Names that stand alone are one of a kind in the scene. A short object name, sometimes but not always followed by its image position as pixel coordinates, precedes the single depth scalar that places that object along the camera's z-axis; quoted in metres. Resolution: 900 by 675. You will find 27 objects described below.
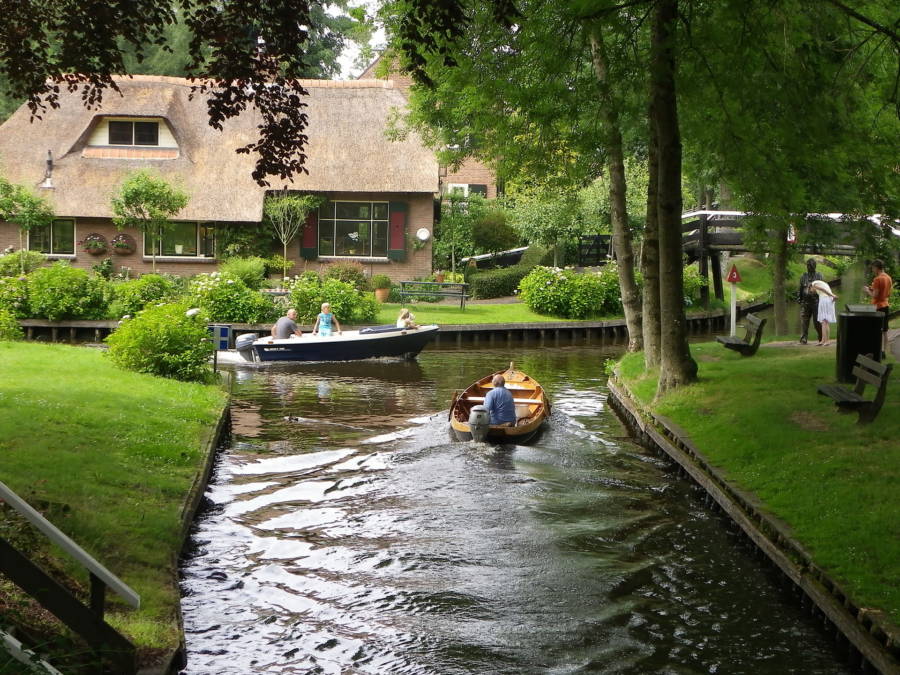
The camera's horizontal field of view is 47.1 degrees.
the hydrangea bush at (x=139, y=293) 30.44
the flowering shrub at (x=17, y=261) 32.38
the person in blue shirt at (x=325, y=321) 26.55
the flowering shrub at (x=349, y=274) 35.34
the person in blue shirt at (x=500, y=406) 16.02
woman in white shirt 21.09
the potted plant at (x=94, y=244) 37.22
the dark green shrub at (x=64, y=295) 29.34
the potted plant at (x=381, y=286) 35.56
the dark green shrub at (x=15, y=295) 29.20
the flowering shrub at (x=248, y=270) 34.38
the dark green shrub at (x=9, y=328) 21.86
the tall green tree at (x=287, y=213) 36.31
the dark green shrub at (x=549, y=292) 33.81
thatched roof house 37.19
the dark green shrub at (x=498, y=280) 38.38
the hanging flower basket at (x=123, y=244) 37.16
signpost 24.09
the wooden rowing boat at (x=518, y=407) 15.97
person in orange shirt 19.42
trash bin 16.09
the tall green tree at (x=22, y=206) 34.88
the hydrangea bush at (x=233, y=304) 30.67
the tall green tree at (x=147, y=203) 34.00
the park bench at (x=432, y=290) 35.25
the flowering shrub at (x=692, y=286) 35.62
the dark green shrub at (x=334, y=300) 30.56
